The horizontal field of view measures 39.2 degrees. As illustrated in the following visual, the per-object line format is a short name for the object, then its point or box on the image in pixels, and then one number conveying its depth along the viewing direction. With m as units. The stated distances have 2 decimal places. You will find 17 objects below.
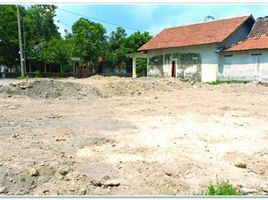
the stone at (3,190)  4.72
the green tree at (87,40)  36.47
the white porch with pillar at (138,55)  33.75
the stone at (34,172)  5.19
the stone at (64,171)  5.25
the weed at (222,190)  4.35
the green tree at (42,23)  45.10
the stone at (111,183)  4.94
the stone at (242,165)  5.95
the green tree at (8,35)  34.22
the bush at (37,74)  33.09
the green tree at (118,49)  43.59
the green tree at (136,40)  44.34
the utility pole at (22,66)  27.92
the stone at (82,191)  4.66
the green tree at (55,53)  36.12
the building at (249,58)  24.25
